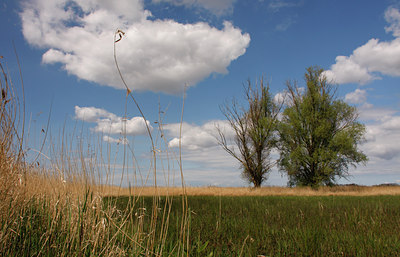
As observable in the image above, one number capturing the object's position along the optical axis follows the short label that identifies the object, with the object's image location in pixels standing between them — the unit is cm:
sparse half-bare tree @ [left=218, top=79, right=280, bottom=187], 2312
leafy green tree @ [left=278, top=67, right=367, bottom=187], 2178
